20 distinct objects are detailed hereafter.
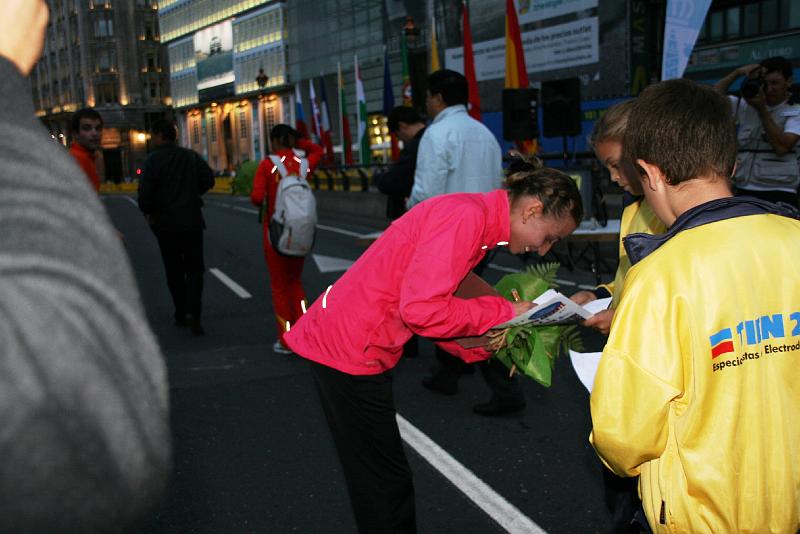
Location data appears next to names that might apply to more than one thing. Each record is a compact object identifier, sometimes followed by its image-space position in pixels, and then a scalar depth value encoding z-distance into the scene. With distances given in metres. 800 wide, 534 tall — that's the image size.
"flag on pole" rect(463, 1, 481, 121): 17.56
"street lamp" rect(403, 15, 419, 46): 22.02
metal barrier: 23.54
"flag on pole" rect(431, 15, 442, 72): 22.94
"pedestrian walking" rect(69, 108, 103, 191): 7.09
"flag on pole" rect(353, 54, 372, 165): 29.06
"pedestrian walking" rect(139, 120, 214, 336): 7.95
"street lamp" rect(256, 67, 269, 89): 43.64
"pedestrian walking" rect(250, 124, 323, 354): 7.05
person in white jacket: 5.81
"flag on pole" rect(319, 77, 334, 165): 32.47
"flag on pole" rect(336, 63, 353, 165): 31.50
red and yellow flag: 18.14
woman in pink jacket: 2.79
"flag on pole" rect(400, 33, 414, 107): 24.14
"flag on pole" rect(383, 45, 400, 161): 26.77
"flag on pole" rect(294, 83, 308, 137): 31.47
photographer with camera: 6.77
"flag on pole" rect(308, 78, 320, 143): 33.79
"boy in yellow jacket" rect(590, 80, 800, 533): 1.78
